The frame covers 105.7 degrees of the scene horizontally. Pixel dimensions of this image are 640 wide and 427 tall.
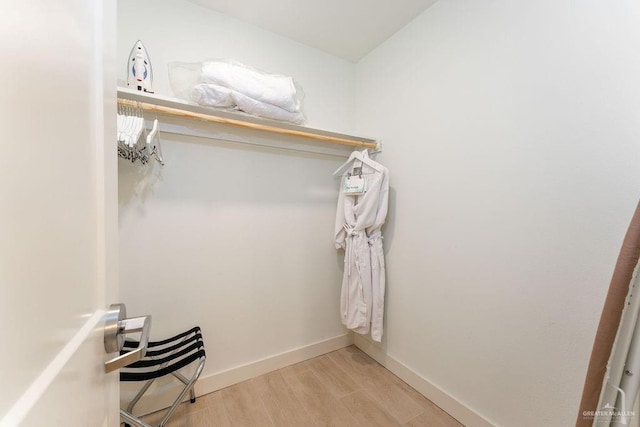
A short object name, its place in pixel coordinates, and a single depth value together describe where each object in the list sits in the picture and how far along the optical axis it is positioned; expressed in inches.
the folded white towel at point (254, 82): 49.3
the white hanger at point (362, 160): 64.4
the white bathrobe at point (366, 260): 64.2
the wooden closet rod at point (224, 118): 44.6
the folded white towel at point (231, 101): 48.3
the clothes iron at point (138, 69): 46.3
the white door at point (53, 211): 9.1
